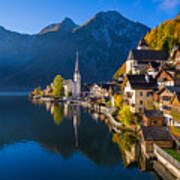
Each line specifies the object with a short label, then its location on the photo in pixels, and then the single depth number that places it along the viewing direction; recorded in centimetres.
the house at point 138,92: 5756
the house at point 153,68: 7286
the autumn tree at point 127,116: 5154
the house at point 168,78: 5375
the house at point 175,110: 4152
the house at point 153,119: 4547
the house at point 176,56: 7324
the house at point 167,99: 4538
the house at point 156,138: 3456
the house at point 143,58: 9079
